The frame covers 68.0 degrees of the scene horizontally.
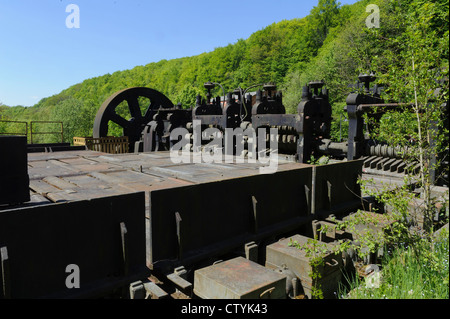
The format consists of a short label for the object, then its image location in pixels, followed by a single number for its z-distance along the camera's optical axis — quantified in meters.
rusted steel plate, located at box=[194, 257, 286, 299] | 2.80
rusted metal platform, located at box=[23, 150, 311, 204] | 3.71
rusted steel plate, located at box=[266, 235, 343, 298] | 3.50
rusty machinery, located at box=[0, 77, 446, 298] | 2.57
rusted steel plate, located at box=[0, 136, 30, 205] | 2.66
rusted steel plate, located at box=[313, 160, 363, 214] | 5.20
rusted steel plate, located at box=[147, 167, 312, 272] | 3.31
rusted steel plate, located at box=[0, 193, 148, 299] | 2.45
